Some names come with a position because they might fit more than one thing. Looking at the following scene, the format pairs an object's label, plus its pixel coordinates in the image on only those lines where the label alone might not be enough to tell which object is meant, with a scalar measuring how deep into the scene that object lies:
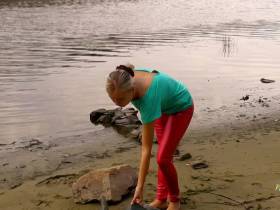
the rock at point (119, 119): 8.55
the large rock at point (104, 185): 5.05
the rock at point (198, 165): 6.09
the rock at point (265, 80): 12.22
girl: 3.72
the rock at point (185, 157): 6.47
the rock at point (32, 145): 7.50
